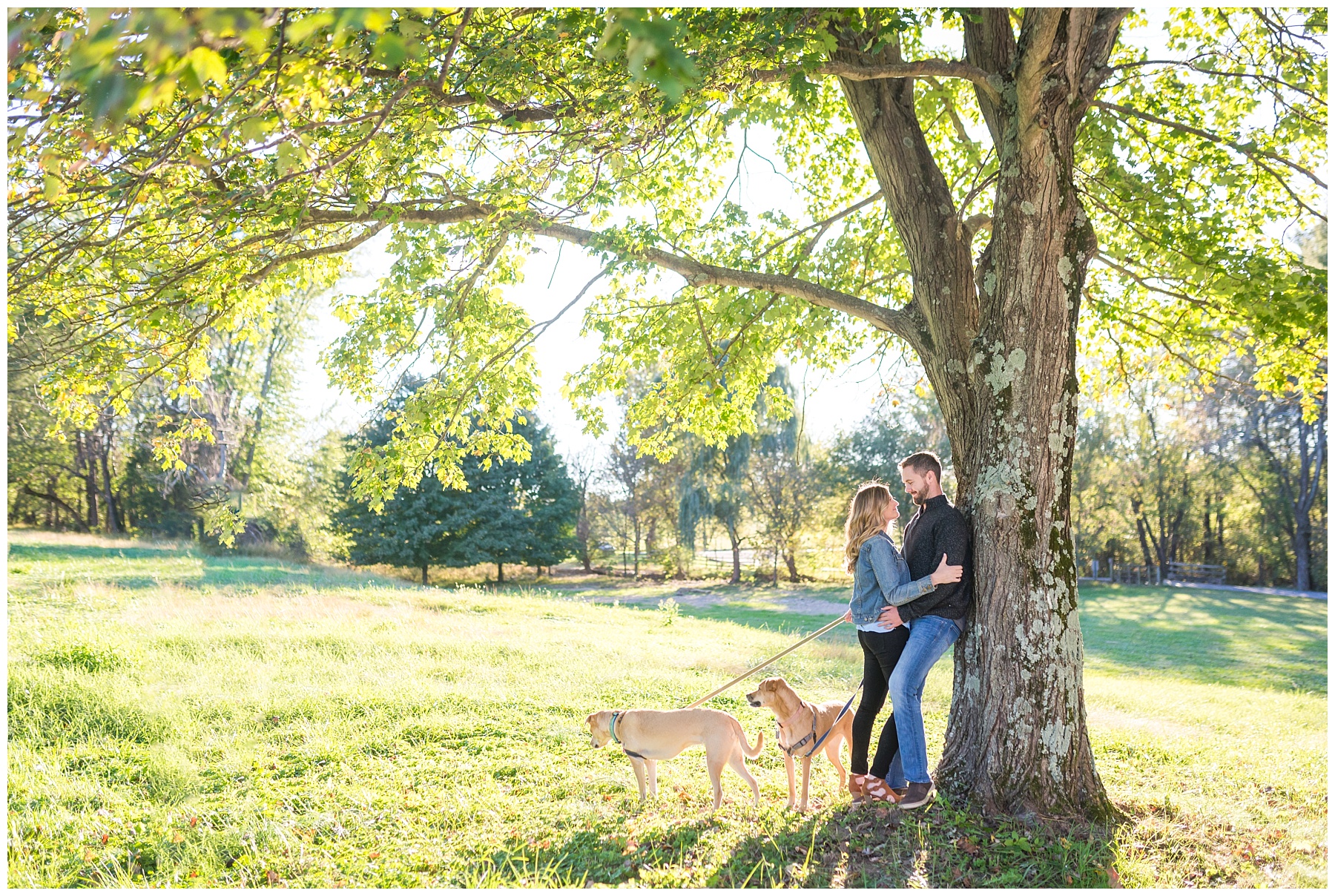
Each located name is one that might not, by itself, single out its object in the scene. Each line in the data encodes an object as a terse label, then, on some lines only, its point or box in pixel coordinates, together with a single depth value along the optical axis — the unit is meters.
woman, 4.54
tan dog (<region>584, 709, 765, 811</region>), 4.41
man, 4.48
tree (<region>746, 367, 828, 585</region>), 29.16
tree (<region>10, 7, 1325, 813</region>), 4.46
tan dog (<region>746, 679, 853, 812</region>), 4.58
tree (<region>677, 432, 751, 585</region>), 28.56
